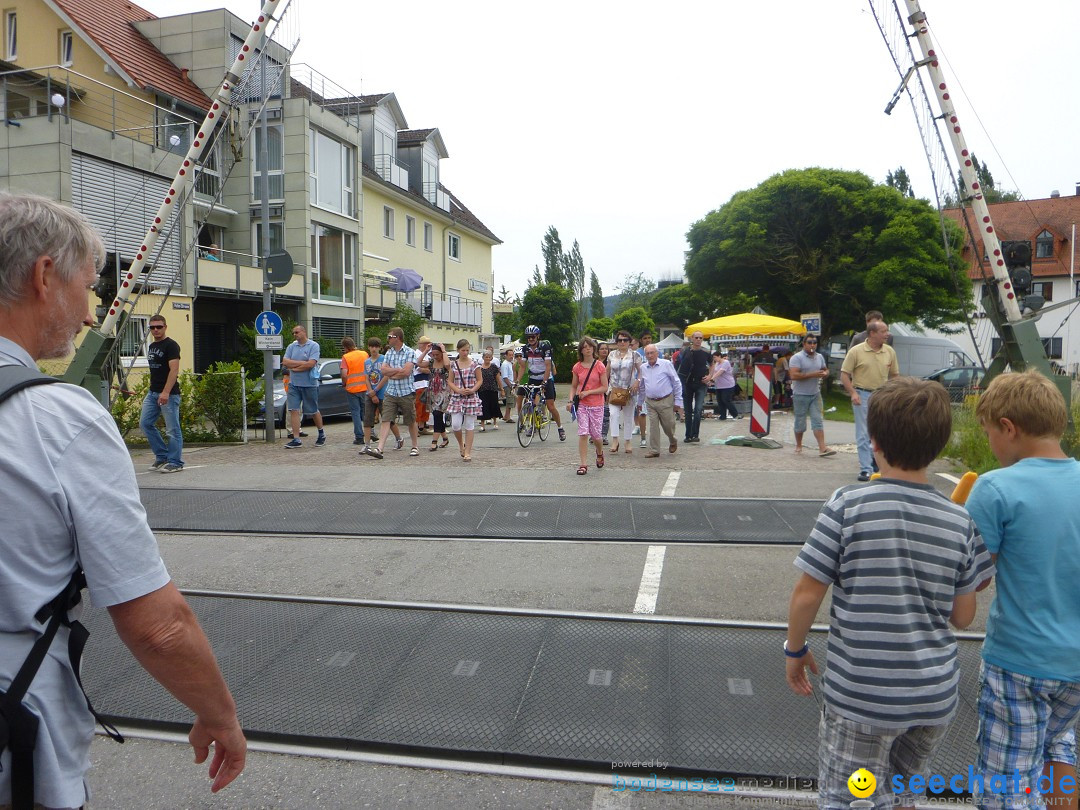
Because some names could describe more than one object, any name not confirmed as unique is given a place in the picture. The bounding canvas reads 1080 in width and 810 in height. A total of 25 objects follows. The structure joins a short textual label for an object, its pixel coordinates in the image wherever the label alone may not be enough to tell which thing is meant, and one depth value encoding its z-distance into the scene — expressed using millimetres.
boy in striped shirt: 2137
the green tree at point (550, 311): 46656
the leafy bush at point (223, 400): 13406
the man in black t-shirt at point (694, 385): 14188
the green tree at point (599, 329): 64812
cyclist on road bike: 14641
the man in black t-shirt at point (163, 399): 9906
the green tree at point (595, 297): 97188
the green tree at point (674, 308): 85188
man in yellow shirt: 9070
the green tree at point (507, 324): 56500
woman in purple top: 19500
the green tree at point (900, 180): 76269
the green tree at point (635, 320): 79812
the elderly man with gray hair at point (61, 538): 1397
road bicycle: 13781
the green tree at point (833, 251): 34094
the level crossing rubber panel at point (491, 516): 6852
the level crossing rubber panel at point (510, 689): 3240
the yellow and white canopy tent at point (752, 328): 21859
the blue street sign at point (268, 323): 13781
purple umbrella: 33281
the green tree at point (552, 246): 87438
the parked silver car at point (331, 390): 18609
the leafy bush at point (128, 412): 12367
